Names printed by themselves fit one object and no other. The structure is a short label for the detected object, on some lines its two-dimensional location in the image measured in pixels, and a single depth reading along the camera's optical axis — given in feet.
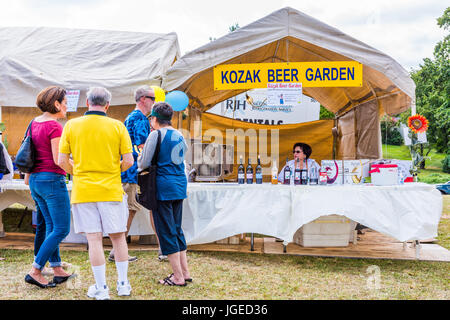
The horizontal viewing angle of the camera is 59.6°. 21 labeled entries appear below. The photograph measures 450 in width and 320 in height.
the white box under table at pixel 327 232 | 14.21
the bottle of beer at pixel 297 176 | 13.60
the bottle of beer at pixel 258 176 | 13.75
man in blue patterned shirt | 11.73
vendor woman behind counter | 15.61
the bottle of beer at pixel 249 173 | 13.69
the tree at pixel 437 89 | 82.33
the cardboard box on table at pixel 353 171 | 13.82
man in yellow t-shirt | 8.43
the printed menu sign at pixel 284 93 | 15.19
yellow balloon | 15.22
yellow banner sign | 15.29
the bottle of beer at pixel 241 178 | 13.87
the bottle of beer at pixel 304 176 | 13.61
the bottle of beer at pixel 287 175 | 13.60
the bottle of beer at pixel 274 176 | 13.71
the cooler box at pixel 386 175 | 13.26
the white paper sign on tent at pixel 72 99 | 17.80
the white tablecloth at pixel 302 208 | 12.62
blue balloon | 15.31
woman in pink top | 9.37
